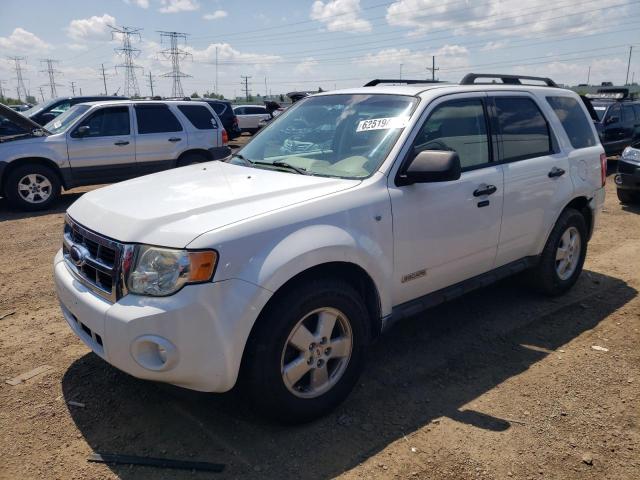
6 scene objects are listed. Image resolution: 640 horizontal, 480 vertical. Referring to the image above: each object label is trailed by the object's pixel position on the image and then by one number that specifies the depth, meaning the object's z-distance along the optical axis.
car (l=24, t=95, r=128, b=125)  14.28
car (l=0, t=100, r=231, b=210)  9.02
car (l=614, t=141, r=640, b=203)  9.02
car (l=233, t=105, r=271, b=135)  27.44
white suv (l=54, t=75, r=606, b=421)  2.56
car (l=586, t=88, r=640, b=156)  13.62
